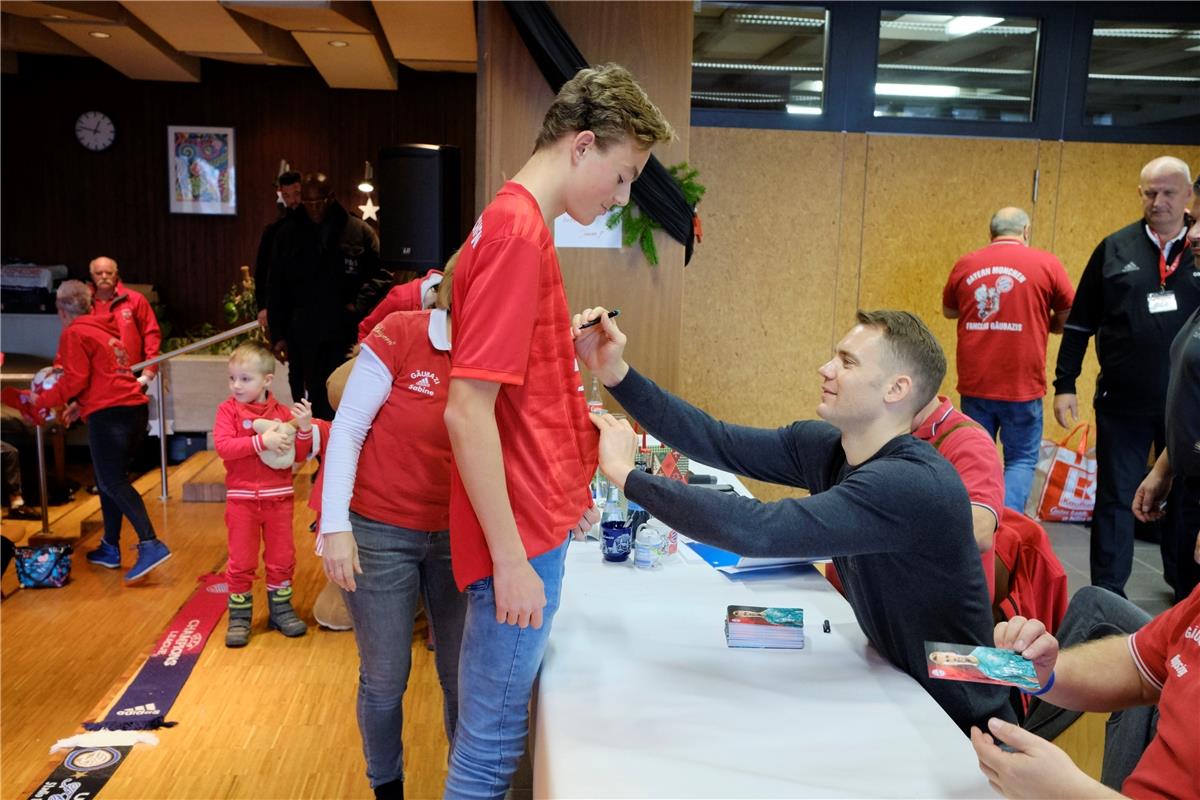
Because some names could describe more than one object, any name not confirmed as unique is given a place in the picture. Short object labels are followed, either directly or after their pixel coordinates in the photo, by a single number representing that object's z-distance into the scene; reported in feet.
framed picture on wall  28.89
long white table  4.09
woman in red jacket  14.66
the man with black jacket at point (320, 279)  17.34
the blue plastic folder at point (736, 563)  6.91
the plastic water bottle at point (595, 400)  9.14
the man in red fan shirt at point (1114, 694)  3.83
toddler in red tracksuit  11.87
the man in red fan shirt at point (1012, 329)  15.15
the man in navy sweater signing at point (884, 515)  5.14
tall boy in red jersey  4.53
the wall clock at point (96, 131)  28.55
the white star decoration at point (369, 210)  28.51
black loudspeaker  13.58
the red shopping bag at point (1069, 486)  18.13
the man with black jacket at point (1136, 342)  12.67
